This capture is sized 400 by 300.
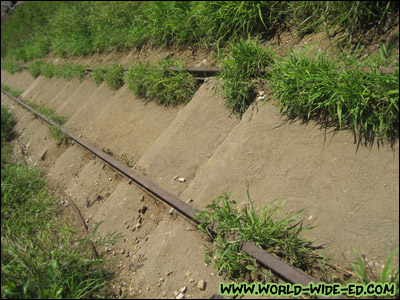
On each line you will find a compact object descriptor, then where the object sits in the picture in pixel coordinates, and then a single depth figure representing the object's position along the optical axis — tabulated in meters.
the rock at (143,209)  3.47
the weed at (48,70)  9.14
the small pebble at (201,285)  2.46
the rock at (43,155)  5.98
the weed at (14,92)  10.12
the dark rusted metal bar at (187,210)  2.11
